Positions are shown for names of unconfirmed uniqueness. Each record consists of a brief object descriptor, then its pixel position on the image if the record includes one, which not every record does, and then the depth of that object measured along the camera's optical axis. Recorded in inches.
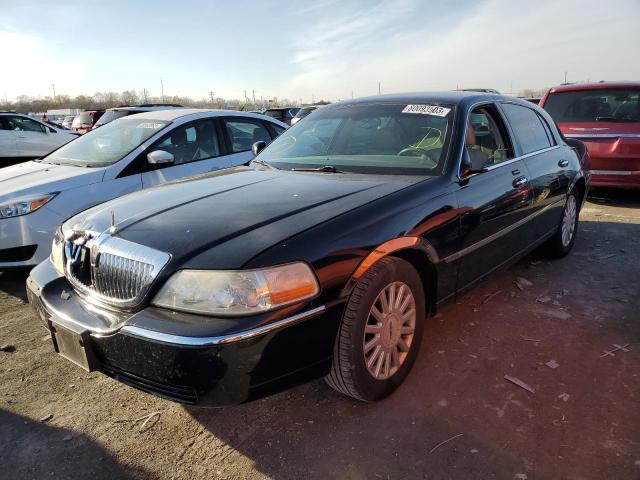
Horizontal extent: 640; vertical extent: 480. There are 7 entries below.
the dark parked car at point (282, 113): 764.0
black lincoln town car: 77.6
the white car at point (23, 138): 442.9
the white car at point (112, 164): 163.6
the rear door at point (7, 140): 440.1
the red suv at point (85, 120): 664.4
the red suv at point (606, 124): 265.0
